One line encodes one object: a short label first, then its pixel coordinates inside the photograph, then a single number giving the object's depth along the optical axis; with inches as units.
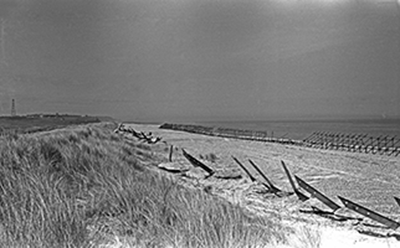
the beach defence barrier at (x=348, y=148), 886.3
